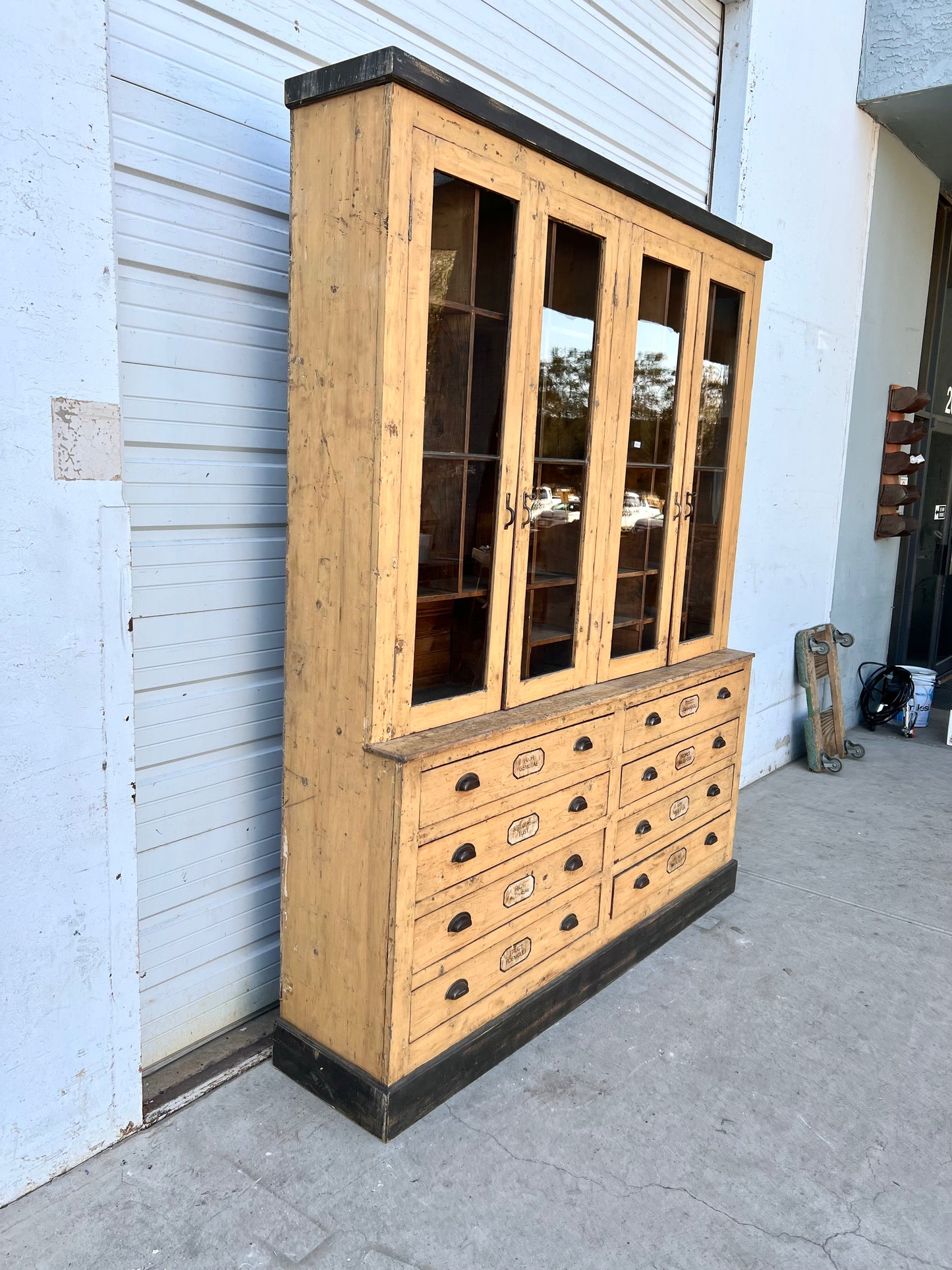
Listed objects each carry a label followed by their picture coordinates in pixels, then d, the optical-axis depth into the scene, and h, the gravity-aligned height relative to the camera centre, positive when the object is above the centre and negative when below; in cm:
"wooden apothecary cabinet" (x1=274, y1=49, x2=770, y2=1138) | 197 -20
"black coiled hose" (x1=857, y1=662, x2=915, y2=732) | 596 -123
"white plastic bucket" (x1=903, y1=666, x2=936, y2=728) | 598 -116
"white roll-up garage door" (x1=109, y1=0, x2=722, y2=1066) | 205 +8
